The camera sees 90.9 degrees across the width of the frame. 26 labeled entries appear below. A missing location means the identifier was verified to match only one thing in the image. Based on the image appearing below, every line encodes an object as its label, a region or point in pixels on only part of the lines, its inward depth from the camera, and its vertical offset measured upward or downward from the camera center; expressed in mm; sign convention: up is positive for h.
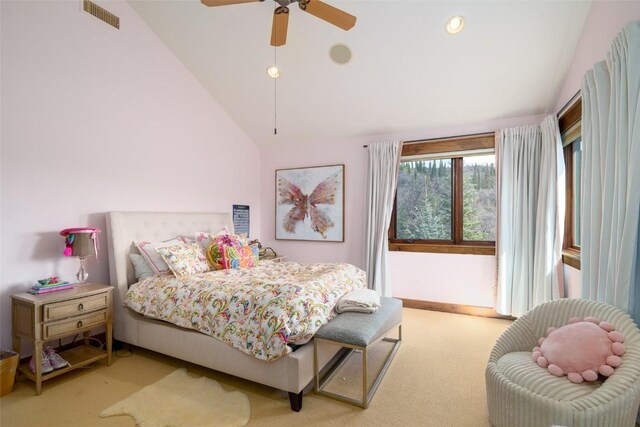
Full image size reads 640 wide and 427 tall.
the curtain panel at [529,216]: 3166 -54
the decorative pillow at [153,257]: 2977 -458
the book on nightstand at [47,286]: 2328 -595
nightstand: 2154 -803
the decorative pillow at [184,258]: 2879 -467
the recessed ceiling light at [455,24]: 2764 +1665
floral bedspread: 2020 -685
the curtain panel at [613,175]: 1715 +228
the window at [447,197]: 3873 +174
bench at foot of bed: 2037 -839
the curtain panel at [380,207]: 4117 +47
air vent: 2883 +1862
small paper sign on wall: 4637 -137
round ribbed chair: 1371 -850
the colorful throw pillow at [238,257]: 3209 -500
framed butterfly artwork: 4531 +104
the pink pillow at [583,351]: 1526 -704
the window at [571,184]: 3035 +284
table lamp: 2588 -282
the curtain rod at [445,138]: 3756 +917
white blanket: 2434 -732
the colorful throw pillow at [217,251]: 3184 -422
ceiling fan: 2193 +1428
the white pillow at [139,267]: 2951 -545
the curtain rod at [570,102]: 2704 +994
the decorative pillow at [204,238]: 3412 -314
